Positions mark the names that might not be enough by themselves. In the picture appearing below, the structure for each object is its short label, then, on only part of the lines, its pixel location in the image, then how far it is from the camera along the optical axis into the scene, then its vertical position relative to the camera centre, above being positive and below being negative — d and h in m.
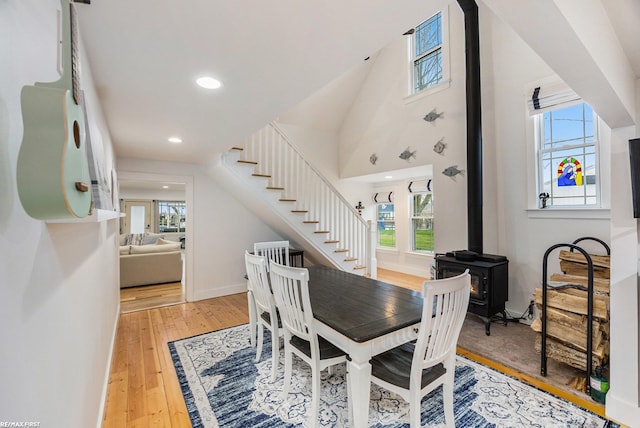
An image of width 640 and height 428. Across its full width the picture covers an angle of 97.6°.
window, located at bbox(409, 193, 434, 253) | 6.00 -0.12
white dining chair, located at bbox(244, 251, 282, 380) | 2.22 -0.66
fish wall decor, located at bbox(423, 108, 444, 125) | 4.43 +1.61
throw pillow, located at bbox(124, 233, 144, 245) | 7.28 -0.53
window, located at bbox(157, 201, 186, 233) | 10.48 +0.12
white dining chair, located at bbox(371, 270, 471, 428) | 1.45 -0.81
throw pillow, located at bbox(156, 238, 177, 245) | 6.62 -0.55
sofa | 5.20 -0.87
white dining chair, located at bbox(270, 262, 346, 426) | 1.74 -0.75
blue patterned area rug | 1.85 -1.34
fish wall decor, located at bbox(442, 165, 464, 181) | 4.17 +0.68
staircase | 4.13 +0.22
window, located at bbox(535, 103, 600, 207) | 3.09 +0.68
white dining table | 1.56 -0.63
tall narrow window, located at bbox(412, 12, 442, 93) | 4.63 +2.76
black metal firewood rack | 2.09 -0.85
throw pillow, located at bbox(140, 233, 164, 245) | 7.48 -0.53
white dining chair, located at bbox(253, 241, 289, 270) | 3.59 -0.42
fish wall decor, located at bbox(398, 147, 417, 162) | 4.82 +1.09
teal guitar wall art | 0.55 +0.13
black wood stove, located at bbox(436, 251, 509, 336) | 3.12 -0.74
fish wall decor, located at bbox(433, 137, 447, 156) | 4.35 +1.09
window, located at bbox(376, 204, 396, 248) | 6.71 -0.20
